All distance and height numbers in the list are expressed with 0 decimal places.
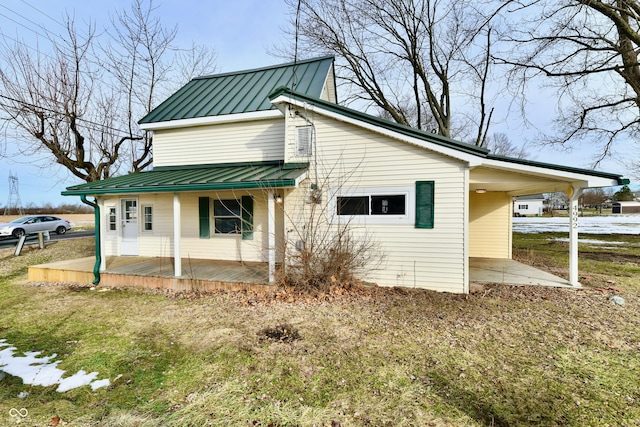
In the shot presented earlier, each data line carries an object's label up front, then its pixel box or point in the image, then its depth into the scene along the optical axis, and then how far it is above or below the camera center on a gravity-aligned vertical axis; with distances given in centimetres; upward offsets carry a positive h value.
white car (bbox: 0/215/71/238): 1778 -87
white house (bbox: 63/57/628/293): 616 +64
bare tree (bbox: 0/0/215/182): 1083 +444
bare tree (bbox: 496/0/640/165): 891 +539
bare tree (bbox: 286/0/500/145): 1346 +784
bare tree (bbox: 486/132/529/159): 3804 +895
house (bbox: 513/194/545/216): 4747 +66
